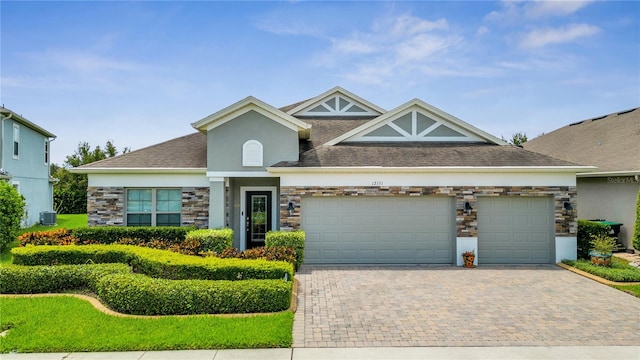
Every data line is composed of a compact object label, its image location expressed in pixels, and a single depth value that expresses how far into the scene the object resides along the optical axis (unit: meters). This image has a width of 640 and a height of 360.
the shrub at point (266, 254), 10.27
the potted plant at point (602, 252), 11.27
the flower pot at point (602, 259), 11.36
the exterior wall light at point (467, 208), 12.21
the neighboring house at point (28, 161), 20.14
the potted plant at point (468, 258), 12.02
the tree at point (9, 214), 13.37
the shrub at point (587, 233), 11.98
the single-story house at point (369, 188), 12.30
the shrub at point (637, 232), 12.08
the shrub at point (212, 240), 11.79
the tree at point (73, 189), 31.72
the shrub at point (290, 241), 11.48
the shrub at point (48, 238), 11.43
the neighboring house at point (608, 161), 14.28
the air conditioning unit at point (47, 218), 23.25
